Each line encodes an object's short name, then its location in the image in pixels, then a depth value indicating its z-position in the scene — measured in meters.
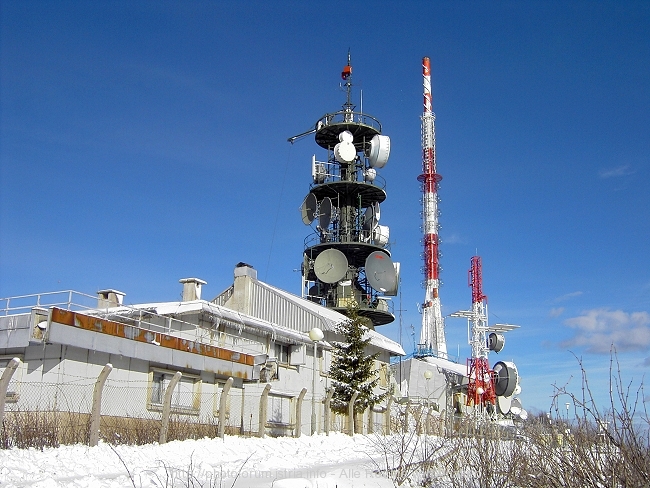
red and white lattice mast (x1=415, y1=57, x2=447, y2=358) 71.06
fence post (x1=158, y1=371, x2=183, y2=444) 16.86
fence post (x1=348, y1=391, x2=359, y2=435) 24.27
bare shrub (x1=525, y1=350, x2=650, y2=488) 8.48
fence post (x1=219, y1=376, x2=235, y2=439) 18.80
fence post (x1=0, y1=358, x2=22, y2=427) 13.75
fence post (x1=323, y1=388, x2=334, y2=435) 23.50
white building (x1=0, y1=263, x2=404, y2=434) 21.12
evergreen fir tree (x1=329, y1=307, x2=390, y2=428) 33.50
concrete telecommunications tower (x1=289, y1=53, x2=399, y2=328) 49.06
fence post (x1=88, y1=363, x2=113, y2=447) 15.45
